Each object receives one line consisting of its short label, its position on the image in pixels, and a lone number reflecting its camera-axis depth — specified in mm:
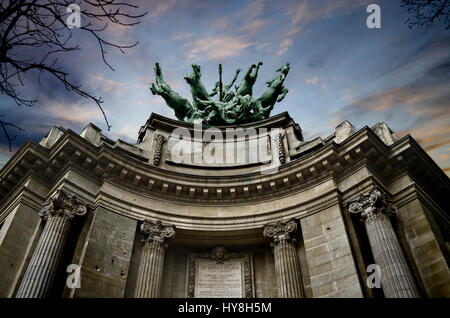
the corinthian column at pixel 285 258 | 14264
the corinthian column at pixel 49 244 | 12484
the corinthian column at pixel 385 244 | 12344
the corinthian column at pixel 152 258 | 14305
